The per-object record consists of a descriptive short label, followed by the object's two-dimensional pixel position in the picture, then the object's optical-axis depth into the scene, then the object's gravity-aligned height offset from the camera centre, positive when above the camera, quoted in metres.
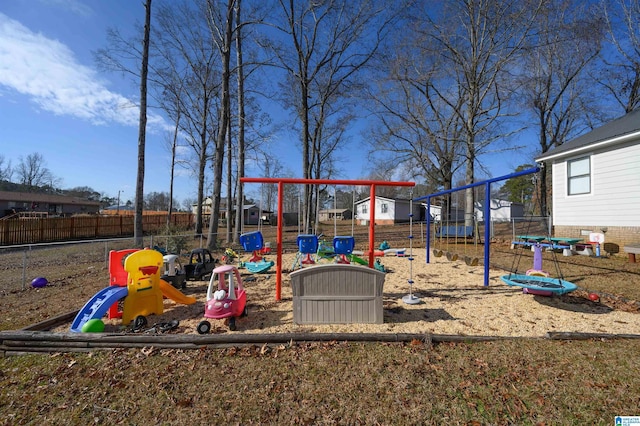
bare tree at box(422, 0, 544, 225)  14.53 +8.89
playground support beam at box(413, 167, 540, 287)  6.48 +0.03
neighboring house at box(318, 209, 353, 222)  63.91 +1.24
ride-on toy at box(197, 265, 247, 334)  4.18 -1.39
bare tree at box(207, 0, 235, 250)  12.59 +5.01
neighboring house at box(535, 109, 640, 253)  10.01 +1.56
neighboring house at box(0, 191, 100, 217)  36.09 +1.99
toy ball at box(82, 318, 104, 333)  3.93 -1.62
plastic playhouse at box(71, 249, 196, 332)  4.19 -1.32
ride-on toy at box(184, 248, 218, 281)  7.29 -1.40
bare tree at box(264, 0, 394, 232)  15.88 +10.12
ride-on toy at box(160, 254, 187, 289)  6.45 -1.40
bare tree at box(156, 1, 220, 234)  18.78 +8.96
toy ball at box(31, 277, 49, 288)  6.81 -1.69
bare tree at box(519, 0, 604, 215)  15.70 +10.77
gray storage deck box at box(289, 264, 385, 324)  4.42 -1.33
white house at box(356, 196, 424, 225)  36.94 +1.21
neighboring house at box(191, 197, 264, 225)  47.65 +0.87
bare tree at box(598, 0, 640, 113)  17.09 +9.40
